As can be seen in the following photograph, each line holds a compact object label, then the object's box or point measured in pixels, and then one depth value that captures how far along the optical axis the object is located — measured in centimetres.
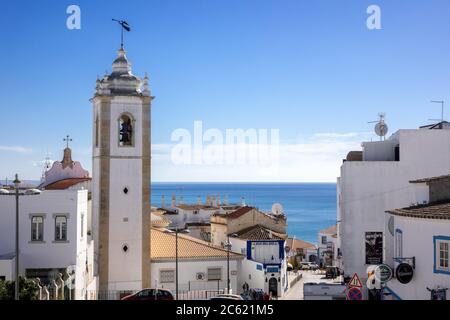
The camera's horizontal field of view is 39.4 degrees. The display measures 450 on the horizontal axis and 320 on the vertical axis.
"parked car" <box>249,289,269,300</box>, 3948
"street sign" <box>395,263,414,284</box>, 2255
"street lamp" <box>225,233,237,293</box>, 4134
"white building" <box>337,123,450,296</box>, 3925
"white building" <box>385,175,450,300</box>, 2094
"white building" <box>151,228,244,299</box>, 4072
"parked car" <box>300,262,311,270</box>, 6435
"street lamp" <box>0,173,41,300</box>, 2115
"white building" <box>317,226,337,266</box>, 7120
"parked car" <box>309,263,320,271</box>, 6280
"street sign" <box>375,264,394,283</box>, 2300
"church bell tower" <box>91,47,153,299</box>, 3838
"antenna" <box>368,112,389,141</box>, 4438
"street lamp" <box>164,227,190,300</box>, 7406
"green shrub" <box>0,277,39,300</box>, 2419
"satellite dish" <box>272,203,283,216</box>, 7153
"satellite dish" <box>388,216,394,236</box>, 2766
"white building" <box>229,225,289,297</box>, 4488
